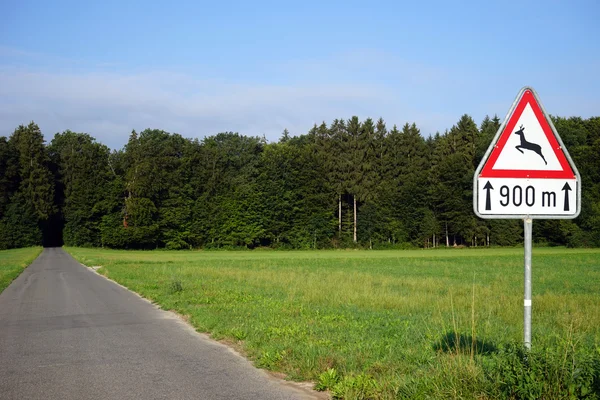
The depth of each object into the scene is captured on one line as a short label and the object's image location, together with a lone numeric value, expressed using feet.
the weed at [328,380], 23.67
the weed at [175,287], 65.67
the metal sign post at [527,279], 16.83
